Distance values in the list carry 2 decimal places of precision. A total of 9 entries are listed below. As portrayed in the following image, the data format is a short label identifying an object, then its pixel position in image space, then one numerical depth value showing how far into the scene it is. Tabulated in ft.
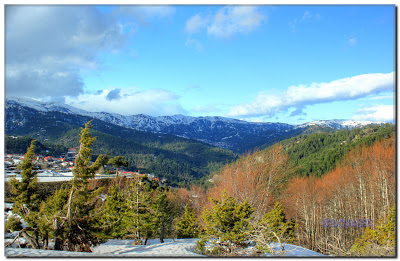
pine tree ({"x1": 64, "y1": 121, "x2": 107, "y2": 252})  31.22
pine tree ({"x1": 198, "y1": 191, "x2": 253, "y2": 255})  28.89
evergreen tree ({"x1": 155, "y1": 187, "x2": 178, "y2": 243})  60.29
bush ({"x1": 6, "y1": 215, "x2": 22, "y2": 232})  36.24
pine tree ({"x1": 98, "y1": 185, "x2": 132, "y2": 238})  52.60
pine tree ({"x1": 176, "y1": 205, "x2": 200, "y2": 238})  76.59
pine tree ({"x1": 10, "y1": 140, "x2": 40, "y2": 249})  40.65
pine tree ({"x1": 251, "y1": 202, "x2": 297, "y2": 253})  49.57
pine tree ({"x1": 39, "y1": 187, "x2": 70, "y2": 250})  30.66
